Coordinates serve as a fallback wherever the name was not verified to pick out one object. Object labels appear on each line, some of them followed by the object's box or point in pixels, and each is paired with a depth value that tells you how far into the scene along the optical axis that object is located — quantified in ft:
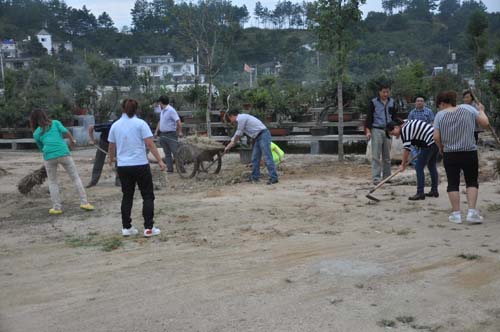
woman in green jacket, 23.99
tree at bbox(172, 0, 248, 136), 46.29
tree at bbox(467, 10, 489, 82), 49.57
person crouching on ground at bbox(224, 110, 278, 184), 30.89
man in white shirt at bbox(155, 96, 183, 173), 35.35
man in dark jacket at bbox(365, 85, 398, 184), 28.66
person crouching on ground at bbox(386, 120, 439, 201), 24.20
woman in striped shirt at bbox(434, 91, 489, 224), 19.77
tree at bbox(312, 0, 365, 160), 36.60
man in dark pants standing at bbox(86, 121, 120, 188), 30.25
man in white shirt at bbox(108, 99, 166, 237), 19.42
